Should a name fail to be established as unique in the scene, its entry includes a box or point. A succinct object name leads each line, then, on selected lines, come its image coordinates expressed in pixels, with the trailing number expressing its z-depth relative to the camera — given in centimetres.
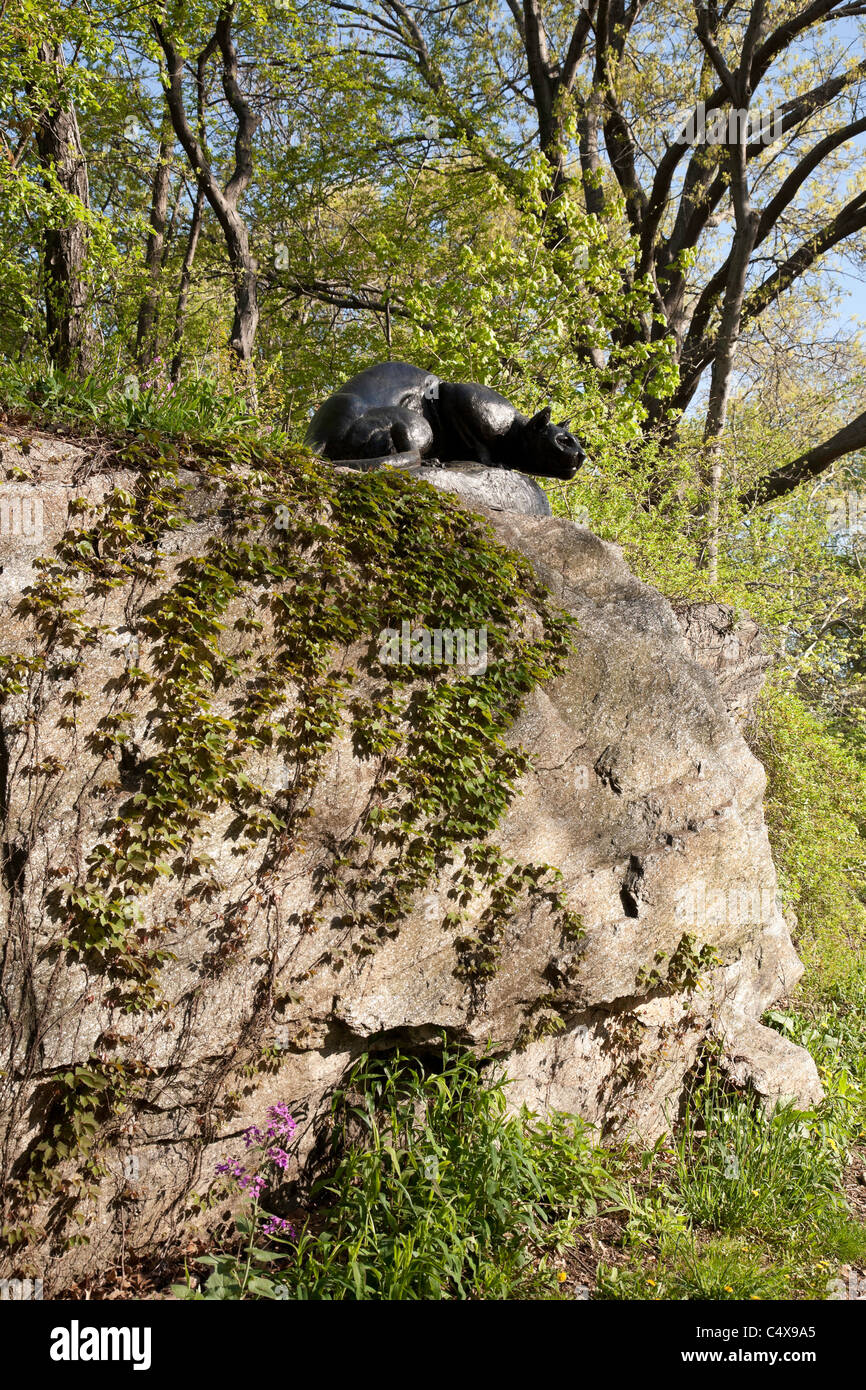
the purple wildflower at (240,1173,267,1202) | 347
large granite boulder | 321
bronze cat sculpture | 528
